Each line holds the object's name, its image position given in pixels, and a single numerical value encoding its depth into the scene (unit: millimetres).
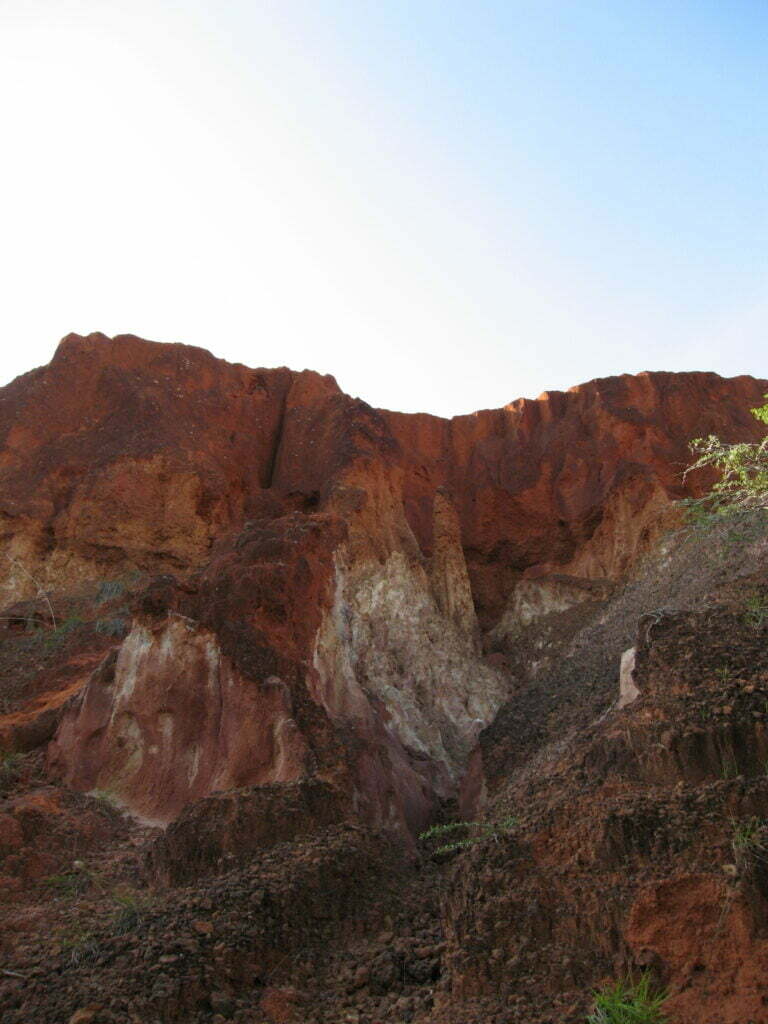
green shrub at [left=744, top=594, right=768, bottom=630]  9051
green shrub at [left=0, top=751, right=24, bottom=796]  11427
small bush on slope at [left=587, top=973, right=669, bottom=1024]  5066
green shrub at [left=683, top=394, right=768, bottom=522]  11469
